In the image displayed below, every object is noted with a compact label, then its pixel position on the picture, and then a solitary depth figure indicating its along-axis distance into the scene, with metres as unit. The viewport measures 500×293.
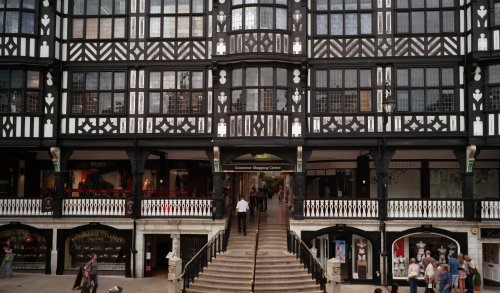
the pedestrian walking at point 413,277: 17.23
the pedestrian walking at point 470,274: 17.72
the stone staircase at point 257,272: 17.45
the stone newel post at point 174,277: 16.83
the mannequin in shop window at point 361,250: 21.11
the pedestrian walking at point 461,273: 17.27
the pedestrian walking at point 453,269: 16.42
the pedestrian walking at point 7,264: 20.81
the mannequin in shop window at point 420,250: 20.86
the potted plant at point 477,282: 19.42
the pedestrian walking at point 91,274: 17.17
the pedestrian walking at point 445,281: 15.50
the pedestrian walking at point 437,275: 16.20
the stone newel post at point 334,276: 16.97
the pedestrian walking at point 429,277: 16.69
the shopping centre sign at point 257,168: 21.42
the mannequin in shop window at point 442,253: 20.81
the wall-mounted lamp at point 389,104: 17.89
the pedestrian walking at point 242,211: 20.98
